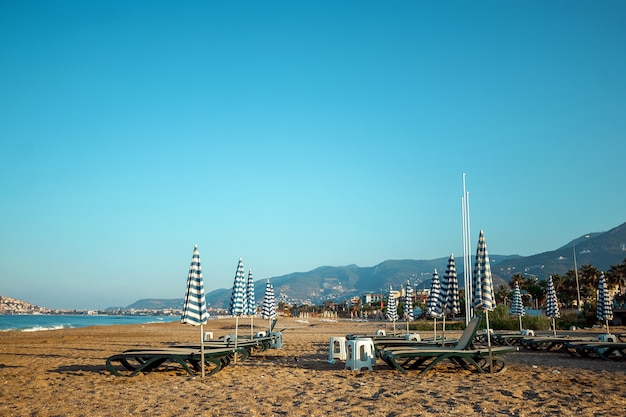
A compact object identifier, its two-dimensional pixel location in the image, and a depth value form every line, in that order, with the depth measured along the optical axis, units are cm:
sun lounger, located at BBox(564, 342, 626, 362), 1286
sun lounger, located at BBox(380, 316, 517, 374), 995
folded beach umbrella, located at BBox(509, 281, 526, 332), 2350
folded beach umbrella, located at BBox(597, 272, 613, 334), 1900
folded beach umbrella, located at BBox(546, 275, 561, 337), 2111
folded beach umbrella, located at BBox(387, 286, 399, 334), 2272
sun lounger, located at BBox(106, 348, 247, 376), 977
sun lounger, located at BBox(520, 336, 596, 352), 1470
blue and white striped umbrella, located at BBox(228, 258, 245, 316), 1359
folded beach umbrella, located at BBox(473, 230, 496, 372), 1011
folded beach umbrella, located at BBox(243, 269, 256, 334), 1513
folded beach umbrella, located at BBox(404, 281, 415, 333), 2247
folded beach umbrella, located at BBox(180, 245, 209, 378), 952
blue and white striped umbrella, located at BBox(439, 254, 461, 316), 1347
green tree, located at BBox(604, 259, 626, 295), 6456
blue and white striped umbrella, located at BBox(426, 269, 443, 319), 1457
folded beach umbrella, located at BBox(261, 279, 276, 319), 1662
